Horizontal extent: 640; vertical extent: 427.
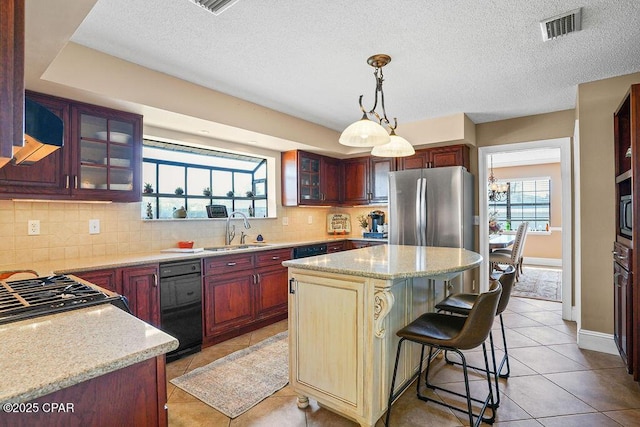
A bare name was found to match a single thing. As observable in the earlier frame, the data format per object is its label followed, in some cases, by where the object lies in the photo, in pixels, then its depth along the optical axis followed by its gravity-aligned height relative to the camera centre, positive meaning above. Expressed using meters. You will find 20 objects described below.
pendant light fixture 2.20 +0.53
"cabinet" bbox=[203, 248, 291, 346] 3.15 -0.80
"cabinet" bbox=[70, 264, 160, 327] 2.43 -0.53
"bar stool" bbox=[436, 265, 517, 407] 2.07 -0.62
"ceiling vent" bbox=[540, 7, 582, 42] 2.01 +1.18
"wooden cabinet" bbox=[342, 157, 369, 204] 5.07 +0.53
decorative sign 5.48 -0.14
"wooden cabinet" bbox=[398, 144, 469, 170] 4.20 +0.73
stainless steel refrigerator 3.92 +0.07
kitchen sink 3.65 -0.36
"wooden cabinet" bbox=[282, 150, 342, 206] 4.54 +0.51
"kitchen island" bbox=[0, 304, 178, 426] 0.75 -0.36
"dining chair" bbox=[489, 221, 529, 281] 5.43 -0.67
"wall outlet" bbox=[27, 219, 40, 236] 2.57 -0.09
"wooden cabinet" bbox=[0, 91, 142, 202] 2.36 +0.42
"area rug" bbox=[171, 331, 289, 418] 2.21 -1.22
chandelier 7.10 +0.51
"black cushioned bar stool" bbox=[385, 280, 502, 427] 1.65 -0.63
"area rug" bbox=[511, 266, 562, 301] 4.94 -1.18
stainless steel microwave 2.39 -0.02
